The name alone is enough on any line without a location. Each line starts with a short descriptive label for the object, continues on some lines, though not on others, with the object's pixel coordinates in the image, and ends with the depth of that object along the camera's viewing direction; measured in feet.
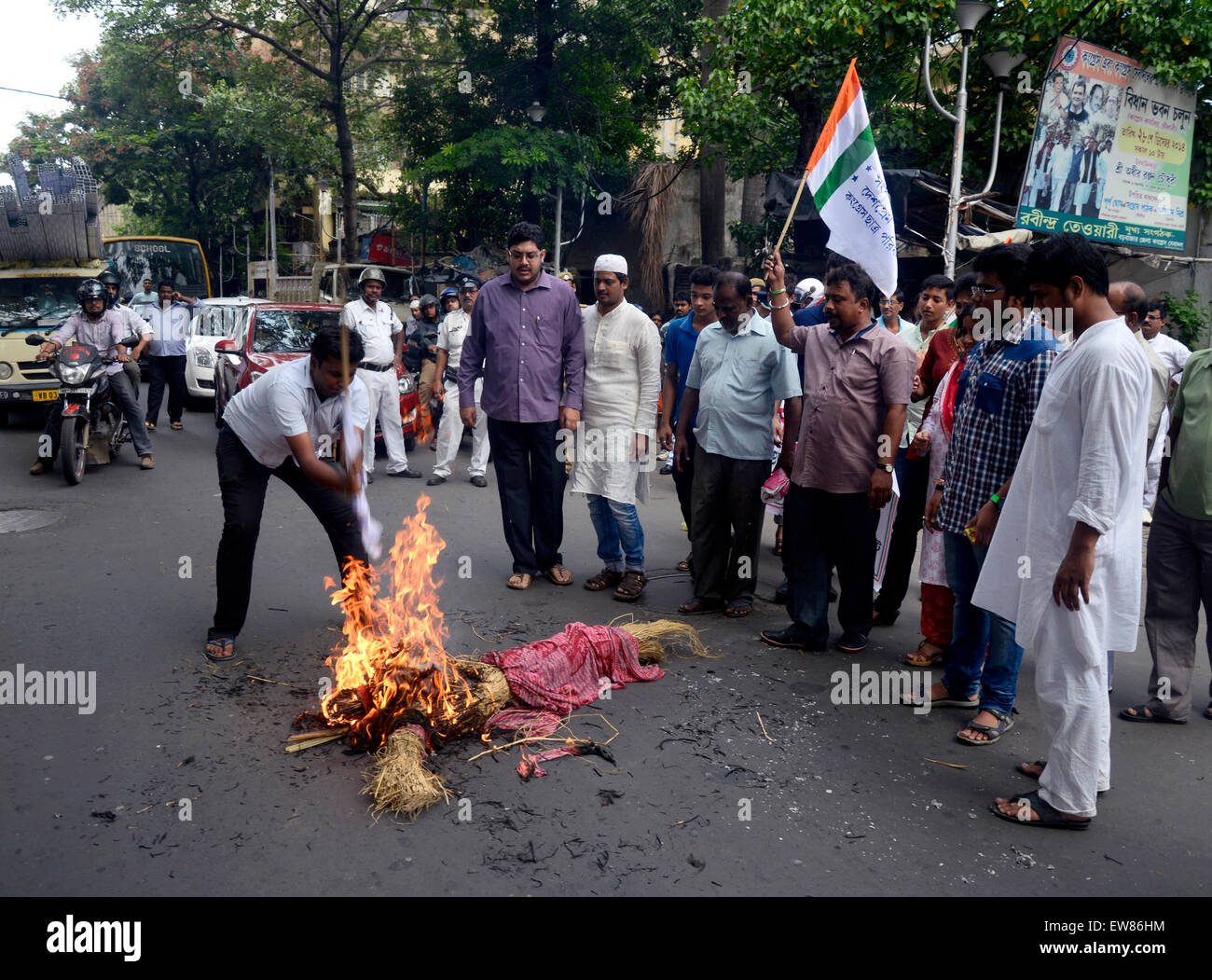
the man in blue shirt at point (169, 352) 40.29
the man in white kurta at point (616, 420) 20.24
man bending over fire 15.01
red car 36.83
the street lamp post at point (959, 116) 32.78
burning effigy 12.26
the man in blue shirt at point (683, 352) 20.65
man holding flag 16.21
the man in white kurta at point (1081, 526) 10.43
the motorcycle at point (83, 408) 29.71
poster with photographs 41.19
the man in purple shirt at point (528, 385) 20.25
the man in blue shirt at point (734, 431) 18.31
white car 47.91
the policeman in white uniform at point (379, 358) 33.01
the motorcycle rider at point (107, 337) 32.22
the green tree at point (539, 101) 62.69
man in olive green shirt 14.99
